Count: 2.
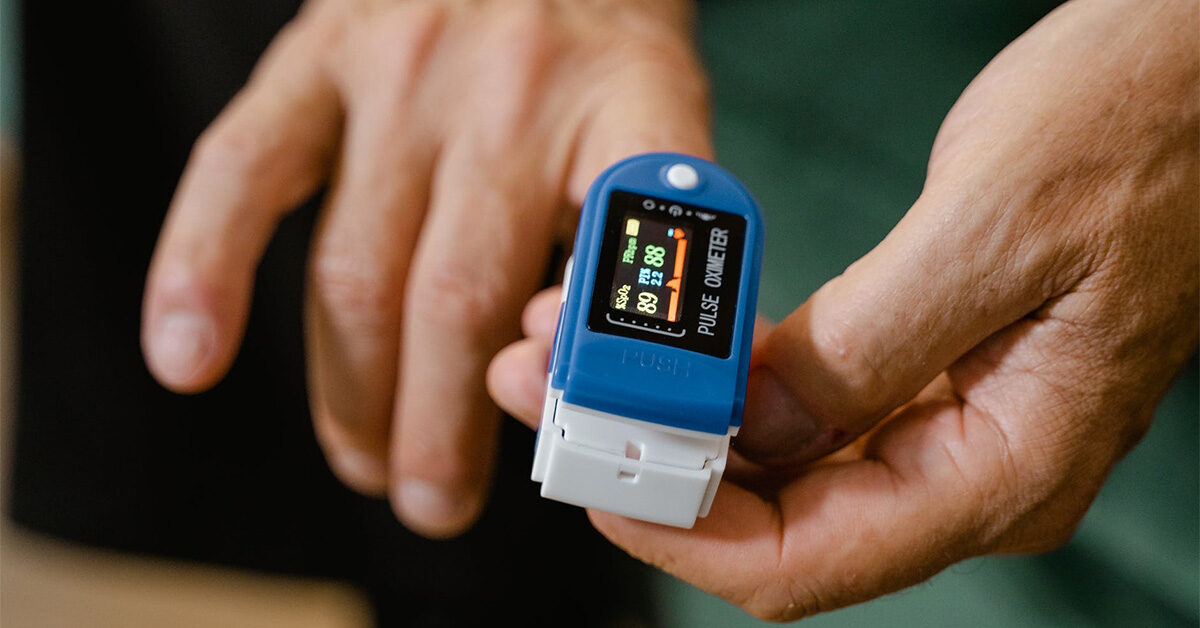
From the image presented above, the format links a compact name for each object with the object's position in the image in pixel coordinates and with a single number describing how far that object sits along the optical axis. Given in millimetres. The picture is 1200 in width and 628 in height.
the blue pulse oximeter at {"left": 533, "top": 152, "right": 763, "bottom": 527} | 299
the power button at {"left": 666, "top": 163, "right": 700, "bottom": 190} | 324
